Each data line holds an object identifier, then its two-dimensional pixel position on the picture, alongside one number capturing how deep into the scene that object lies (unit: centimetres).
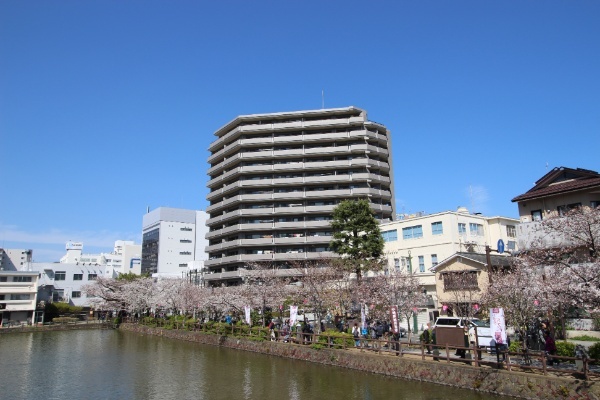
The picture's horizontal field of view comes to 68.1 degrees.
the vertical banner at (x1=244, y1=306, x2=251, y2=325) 4555
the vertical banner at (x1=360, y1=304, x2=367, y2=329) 3562
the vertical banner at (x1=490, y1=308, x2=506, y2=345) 2358
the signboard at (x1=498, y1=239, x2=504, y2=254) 4120
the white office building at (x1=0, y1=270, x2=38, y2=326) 7644
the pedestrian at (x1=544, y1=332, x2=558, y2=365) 2325
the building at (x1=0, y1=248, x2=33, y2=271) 13284
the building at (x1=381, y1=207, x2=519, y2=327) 5162
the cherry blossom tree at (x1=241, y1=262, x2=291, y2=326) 4861
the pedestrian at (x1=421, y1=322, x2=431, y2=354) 3065
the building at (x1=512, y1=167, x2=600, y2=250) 3375
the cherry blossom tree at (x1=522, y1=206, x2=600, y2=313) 1952
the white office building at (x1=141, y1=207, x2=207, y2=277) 14225
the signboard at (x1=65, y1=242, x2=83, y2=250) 15925
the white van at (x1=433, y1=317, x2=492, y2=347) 2841
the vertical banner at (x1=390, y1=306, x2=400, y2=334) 3125
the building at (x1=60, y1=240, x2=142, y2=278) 15638
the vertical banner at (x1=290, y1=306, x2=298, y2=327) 3866
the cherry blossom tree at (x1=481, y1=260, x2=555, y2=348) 2391
